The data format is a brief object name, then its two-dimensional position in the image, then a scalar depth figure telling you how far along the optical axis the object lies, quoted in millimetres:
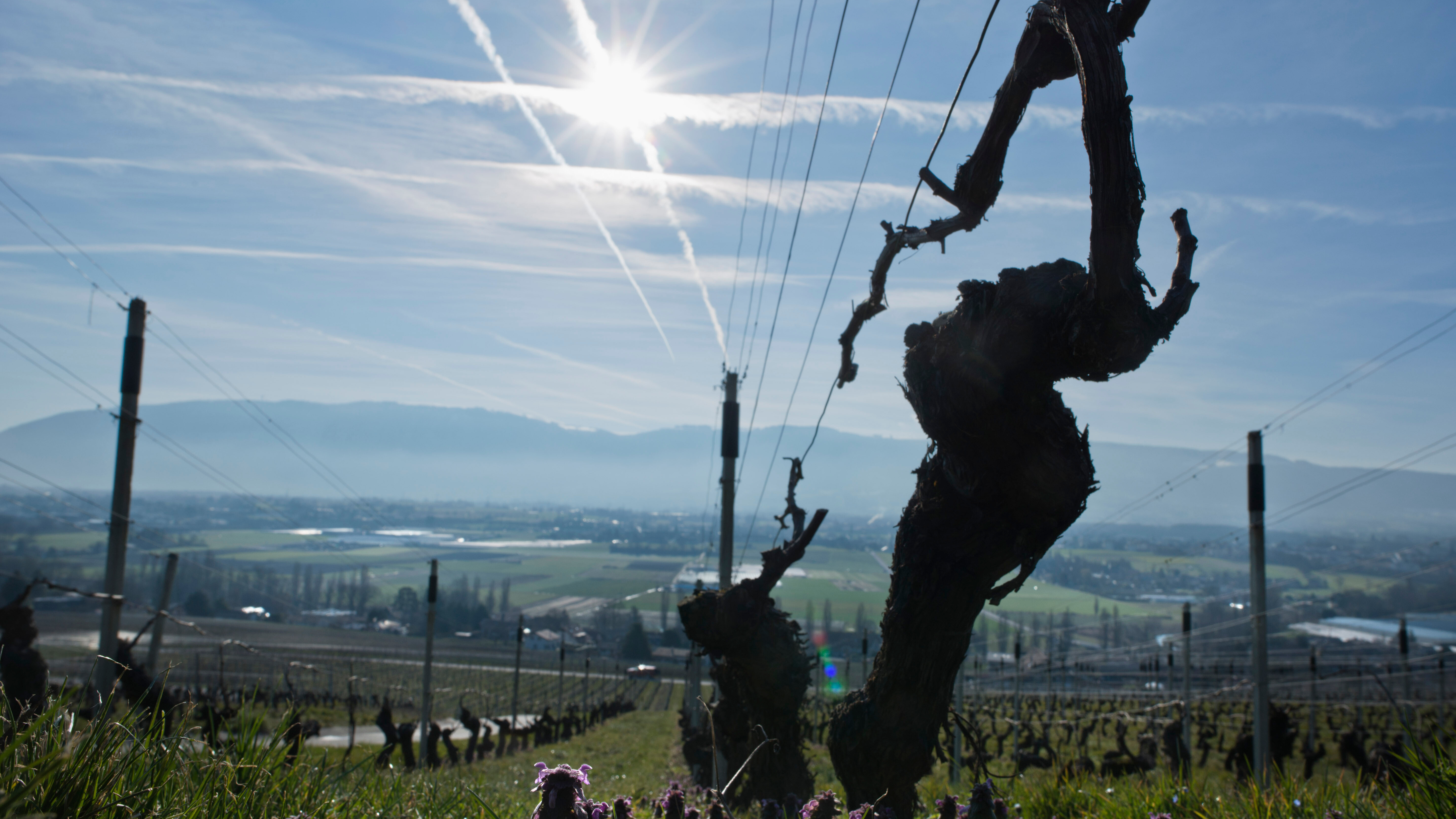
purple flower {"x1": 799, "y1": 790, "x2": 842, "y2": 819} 4707
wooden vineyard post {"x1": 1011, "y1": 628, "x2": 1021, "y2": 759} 20359
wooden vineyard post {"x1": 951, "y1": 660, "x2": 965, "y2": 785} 13586
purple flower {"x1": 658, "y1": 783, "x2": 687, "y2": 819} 4461
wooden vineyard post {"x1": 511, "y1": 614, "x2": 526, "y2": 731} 32875
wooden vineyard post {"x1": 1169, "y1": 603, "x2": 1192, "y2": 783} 19422
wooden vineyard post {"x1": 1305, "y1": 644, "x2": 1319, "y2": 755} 28109
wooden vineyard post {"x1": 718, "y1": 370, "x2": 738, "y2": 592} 18859
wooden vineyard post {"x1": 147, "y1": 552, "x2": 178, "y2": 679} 18875
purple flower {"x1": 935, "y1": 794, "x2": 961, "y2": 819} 4383
